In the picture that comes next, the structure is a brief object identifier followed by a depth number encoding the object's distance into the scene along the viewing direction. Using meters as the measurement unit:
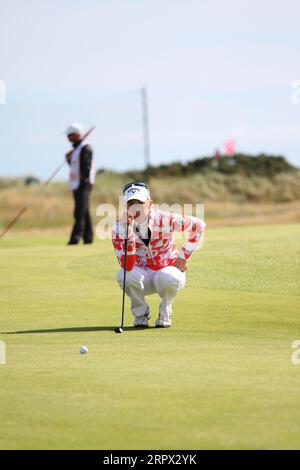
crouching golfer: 19.52
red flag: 98.57
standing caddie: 41.59
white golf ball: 16.97
